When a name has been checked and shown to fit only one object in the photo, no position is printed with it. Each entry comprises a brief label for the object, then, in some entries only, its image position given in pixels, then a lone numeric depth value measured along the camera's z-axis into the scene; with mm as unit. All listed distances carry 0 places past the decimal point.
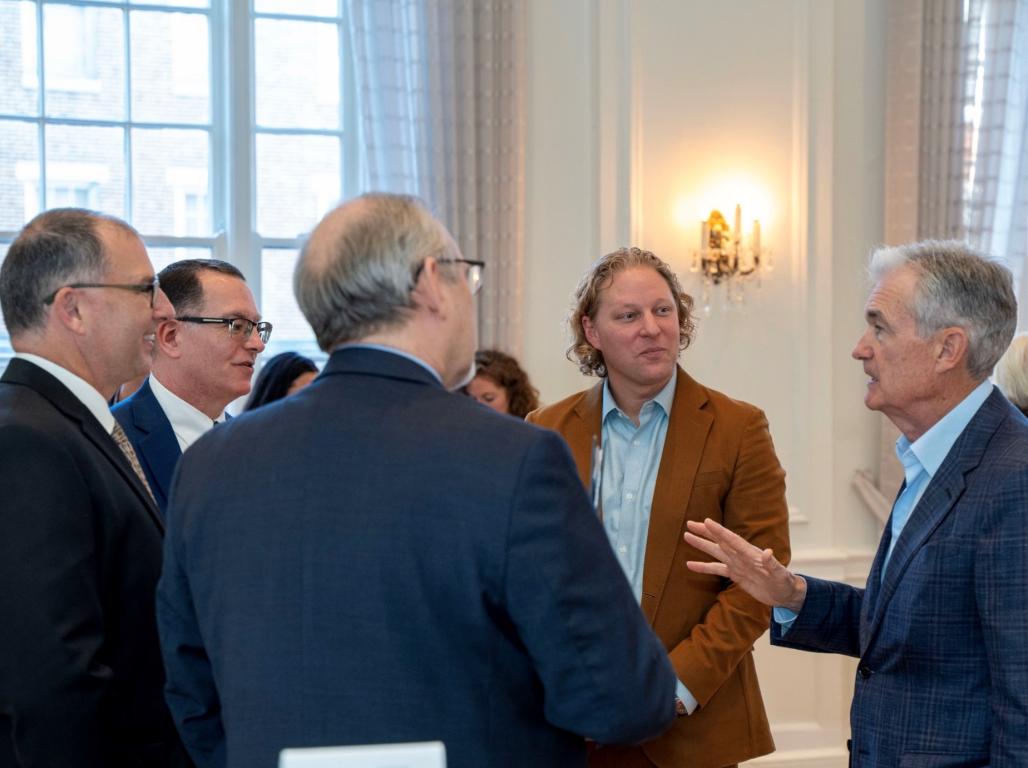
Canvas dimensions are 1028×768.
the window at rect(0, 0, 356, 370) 5391
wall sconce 5512
